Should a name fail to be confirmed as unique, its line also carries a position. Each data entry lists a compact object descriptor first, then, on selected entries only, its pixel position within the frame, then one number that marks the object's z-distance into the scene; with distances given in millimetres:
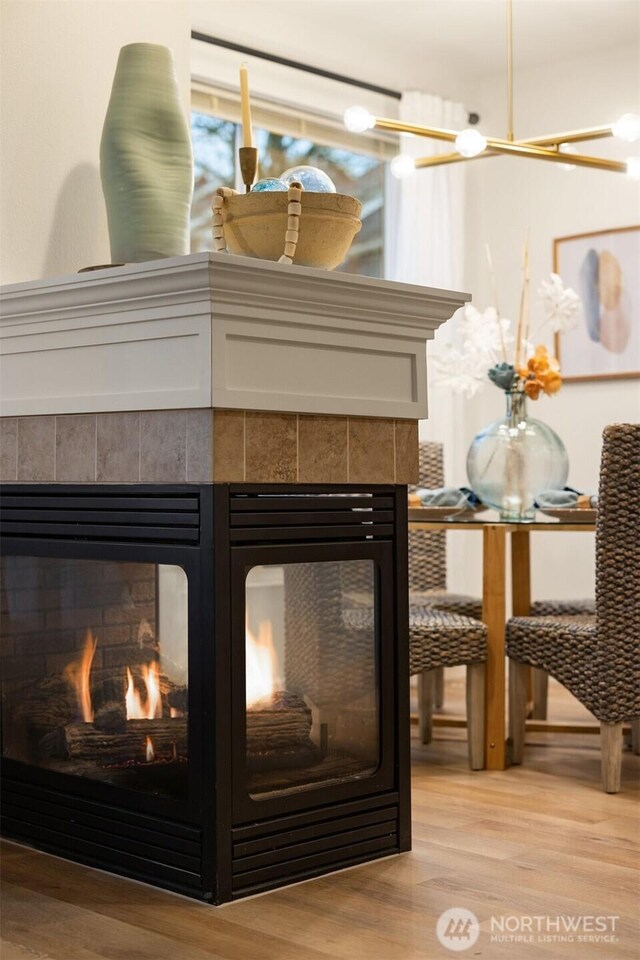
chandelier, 3557
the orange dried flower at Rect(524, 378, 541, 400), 3963
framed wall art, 5402
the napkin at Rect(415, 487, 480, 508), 3914
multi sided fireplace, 2338
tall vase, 2768
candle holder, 2633
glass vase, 3902
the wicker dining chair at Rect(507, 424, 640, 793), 3230
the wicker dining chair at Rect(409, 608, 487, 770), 3559
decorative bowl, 2488
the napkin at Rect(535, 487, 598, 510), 3795
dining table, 3590
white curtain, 5633
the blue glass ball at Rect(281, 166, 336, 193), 2596
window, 5051
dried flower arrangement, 4059
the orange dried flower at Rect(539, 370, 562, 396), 3977
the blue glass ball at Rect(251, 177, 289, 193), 2543
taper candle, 2559
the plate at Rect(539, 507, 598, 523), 3721
